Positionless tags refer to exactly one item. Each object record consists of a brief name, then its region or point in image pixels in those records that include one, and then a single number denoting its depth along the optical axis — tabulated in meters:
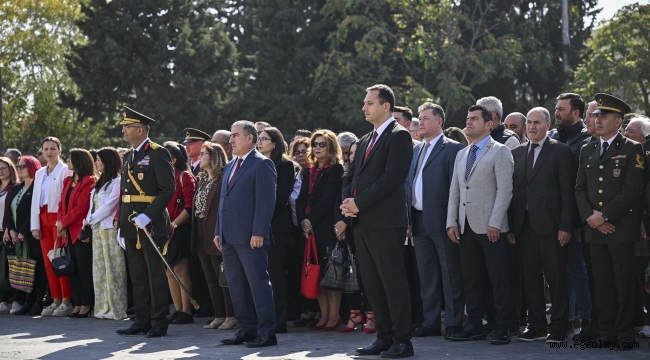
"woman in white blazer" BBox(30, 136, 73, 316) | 11.66
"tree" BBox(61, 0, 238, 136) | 33.06
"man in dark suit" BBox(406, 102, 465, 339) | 8.73
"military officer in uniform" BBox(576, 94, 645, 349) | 7.69
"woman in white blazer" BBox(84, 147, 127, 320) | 10.84
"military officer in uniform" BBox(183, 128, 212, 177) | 11.47
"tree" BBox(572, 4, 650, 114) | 27.02
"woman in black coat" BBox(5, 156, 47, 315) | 11.95
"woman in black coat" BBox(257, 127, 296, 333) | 9.51
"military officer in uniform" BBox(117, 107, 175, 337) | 9.23
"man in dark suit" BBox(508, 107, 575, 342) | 8.12
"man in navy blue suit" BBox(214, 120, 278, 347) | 8.42
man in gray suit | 8.24
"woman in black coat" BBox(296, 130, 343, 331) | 9.54
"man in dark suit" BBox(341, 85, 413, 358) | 7.38
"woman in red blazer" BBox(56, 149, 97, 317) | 11.23
